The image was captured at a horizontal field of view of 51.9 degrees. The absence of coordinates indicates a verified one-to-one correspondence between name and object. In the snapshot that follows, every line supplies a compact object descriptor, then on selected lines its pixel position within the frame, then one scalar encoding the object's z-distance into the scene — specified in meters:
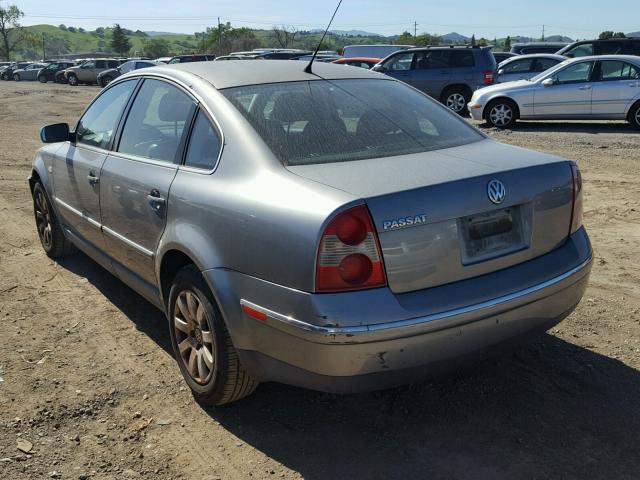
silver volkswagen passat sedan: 2.65
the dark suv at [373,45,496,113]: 17.75
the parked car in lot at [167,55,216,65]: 32.64
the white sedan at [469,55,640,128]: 13.51
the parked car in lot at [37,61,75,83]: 48.19
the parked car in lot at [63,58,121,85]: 42.72
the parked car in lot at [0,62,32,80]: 55.00
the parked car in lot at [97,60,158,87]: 35.36
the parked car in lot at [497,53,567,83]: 18.20
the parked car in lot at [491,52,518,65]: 26.96
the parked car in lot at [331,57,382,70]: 23.68
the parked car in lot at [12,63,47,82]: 52.47
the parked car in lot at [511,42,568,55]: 27.38
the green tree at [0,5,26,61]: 90.44
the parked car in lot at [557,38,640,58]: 18.98
